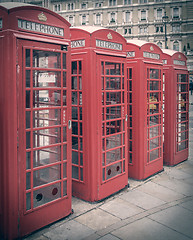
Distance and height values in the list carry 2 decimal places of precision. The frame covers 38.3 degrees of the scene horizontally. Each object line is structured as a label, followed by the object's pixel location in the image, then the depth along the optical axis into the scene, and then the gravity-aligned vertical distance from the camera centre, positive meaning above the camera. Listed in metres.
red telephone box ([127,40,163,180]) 5.92 -0.03
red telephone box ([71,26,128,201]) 4.70 -0.10
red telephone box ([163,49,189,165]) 7.11 -0.04
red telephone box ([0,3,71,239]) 3.47 -0.15
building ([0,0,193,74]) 48.03 +15.45
